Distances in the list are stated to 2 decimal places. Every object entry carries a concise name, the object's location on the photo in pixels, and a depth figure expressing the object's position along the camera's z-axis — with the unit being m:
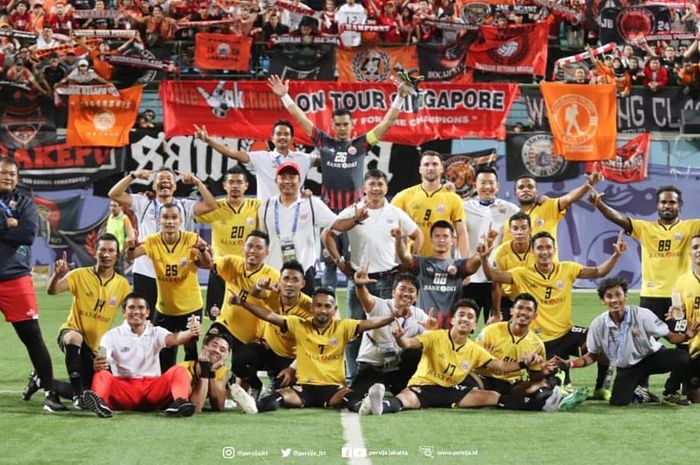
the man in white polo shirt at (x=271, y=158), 12.67
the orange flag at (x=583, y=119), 22.14
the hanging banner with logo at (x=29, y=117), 22.81
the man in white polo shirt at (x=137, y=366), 10.09
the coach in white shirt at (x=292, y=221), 11.79
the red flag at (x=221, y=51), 23.56
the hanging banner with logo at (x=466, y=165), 22.67
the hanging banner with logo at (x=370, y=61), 23.17
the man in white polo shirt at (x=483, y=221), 12.55
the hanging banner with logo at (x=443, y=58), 23.25
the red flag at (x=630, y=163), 22.56
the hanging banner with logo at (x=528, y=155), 22.61
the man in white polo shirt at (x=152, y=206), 11.95
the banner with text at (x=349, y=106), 22.08
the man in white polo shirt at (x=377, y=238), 11.77
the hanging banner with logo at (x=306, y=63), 23.25
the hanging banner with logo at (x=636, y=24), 23.80
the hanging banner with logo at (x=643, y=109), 22.77
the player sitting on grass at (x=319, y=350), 10.42
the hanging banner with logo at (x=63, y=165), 22.77
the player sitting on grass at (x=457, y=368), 10.43
